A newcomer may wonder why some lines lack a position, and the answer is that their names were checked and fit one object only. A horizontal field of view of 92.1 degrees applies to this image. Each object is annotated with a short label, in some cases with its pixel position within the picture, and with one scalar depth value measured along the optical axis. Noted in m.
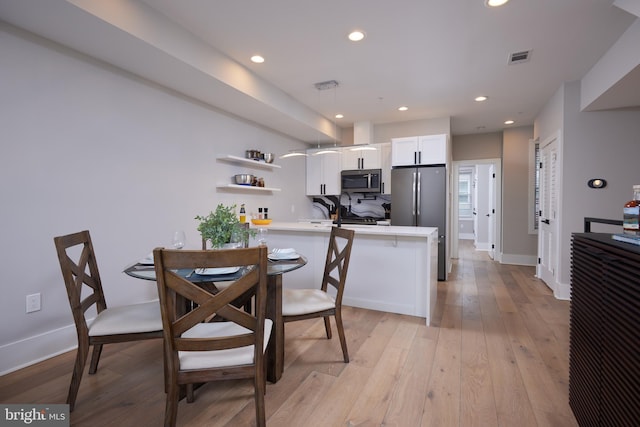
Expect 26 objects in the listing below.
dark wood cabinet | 1.04
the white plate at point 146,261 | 1.91
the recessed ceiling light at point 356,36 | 2.71
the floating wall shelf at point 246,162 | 3.92
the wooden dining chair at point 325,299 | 2.04
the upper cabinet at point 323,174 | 5.66
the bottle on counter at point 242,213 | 3.71
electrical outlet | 2.23
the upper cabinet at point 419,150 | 4.68
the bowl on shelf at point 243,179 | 4.10
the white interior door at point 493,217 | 6.35
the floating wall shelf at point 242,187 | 3.92
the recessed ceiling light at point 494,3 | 2.26
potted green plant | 2.01
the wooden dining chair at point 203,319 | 1.26
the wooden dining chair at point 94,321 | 1.66
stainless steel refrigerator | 4.64
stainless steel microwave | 5.31
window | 10.32
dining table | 1.82
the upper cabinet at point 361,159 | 5.36
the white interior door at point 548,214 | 4.08
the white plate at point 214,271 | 1.69
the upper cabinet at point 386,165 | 5.30
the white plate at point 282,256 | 2.10
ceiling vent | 3.04
